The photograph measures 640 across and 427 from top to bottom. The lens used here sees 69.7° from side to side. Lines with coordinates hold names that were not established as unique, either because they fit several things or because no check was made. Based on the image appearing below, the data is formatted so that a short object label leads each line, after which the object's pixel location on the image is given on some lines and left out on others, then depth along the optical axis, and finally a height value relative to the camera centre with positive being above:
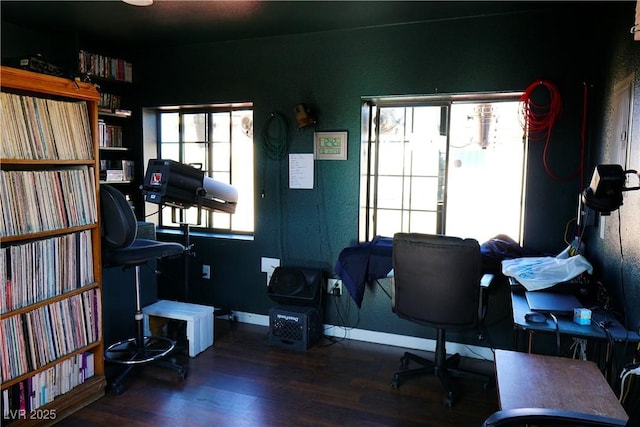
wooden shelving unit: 2.22 -0.59
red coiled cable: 3.07 +0.40
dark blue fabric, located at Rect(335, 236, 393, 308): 3.32 -0.69
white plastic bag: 2.34 -0.51
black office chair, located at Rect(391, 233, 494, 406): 2.56 -0.62
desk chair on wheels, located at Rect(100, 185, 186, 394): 2.67 -0.53
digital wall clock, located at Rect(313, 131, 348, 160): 3.66 +0.20
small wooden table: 1.42 -0.71
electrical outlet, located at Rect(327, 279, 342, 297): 3.76 -0.94
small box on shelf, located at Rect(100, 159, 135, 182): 4.09 -0.02
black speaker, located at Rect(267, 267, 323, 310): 3.64 -0.93
